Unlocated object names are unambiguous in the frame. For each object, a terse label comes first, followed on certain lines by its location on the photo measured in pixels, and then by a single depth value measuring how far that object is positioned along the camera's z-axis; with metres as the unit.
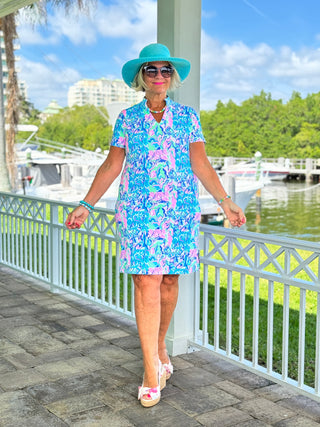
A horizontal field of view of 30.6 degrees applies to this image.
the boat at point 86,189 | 16.55
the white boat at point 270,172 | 28.77
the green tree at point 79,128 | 58.47
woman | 2.62
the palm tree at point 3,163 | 11.79
